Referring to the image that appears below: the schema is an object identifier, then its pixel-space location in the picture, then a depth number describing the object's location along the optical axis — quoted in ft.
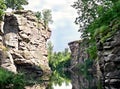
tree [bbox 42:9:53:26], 154.89
